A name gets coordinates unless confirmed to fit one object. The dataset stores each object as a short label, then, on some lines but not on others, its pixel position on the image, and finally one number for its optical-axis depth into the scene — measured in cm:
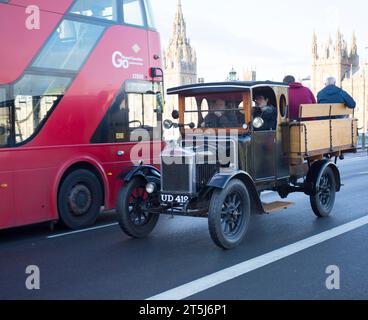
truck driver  789
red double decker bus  774
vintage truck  702
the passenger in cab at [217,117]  796
